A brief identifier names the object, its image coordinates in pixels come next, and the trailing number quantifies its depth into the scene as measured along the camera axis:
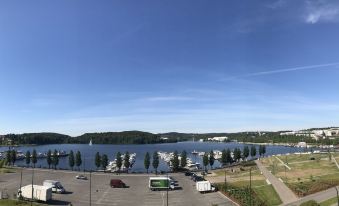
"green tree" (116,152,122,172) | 137.88
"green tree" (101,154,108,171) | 141.07
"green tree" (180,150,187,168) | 140.50
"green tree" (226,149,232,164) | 160.38
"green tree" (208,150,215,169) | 151.99
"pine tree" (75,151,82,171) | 148.00
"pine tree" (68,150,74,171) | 148.88
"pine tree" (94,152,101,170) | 143.88
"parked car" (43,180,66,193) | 82.91
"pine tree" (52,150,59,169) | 146.00
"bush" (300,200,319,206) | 51.53
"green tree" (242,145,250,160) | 174.88
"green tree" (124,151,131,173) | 142.38
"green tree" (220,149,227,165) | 158.75
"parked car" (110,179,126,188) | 92.12
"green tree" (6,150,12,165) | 150.82
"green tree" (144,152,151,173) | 142.12
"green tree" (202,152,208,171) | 146.75
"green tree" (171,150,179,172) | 133.48
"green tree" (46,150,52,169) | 149.75
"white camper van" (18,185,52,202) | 73.19
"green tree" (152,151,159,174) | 140.34
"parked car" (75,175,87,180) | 105.65
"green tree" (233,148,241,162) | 165.52
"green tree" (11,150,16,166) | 152.62
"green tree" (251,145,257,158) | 188.60
